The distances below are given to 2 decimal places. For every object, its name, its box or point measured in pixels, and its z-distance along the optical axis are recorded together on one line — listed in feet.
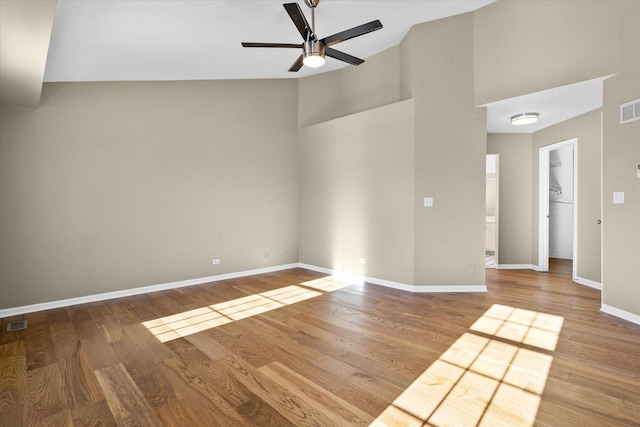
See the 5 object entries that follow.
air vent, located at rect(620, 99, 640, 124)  10.94
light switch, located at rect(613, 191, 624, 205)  11.63
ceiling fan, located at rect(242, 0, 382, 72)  9.74
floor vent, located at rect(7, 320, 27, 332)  11.10
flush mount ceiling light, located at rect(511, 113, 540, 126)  16.08
